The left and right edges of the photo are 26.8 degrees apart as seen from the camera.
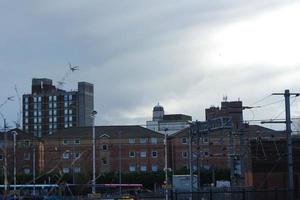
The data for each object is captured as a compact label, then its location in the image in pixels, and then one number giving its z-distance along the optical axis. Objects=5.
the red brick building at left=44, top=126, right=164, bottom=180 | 137.38
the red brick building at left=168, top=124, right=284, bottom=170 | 135.50
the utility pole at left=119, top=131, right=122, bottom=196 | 108.56
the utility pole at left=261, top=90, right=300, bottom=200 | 39.50
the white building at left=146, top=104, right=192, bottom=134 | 133.81
